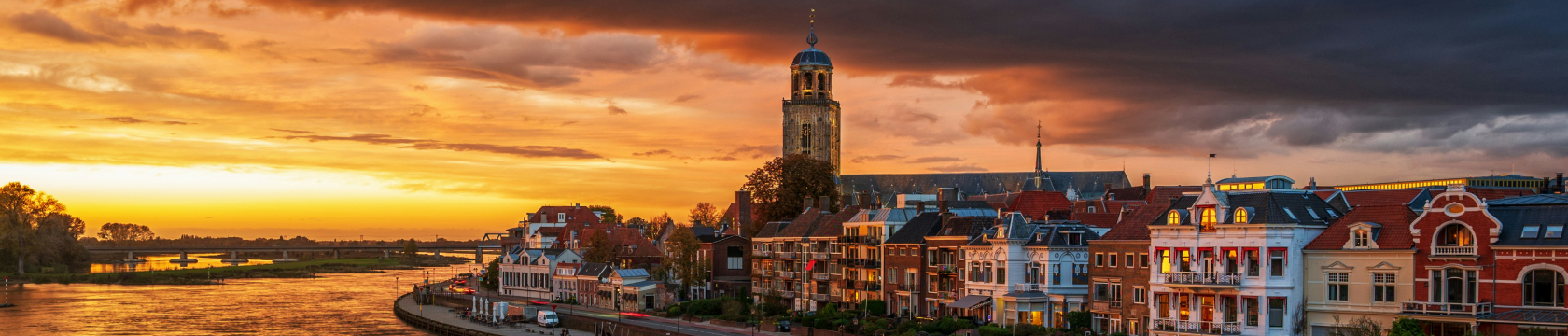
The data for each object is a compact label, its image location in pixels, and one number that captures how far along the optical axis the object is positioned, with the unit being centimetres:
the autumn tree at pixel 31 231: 17888
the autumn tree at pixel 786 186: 11800
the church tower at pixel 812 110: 17112
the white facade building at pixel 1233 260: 5478
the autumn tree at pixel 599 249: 11569
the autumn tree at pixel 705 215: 19138
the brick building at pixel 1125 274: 6184
